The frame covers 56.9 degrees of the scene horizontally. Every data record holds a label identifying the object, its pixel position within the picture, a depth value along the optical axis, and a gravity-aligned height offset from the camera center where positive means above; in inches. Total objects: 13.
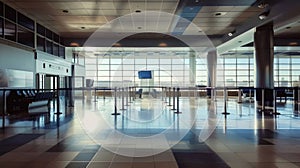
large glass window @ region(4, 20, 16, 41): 388.5 +80.8
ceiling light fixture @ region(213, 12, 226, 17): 425.3 +112.8
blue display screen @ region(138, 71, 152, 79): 845.8 +38.0
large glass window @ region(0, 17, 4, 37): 373.5 +78.3
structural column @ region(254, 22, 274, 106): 439.5 +46.1
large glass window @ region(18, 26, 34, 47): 435.6 +82.5
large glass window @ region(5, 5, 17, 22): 392.5 +107.3
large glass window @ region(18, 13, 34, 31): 438.9 +107.4
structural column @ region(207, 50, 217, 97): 802.4 +56.3
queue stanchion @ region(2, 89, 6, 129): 339.8 -18.2
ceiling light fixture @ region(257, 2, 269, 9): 358.0 +106.2
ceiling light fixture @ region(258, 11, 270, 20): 385.2 +100.0
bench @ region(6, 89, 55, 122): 337.3 -25.8
